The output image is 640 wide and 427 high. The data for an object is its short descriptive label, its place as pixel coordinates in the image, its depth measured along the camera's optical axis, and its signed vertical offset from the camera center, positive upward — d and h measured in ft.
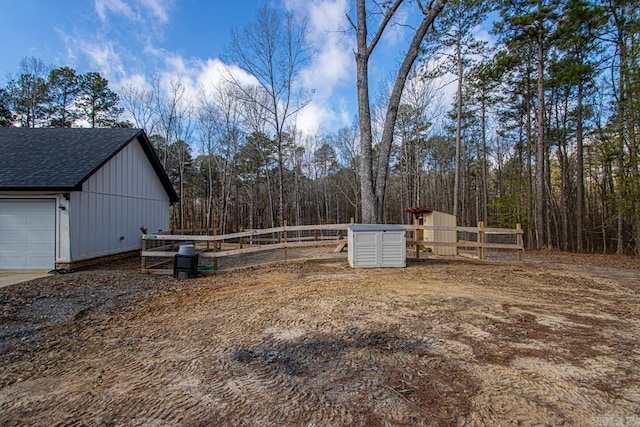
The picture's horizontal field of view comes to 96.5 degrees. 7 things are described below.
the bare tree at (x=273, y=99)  56.65 +25.48
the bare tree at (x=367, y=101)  32.24 +13.55
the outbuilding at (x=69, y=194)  27.61 +2.84
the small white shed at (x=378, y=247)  24.16 -2.45
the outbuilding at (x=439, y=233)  35.68 -1.96
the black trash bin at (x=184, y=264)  23.53 -3.63
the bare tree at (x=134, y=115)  73.00 +28.11
